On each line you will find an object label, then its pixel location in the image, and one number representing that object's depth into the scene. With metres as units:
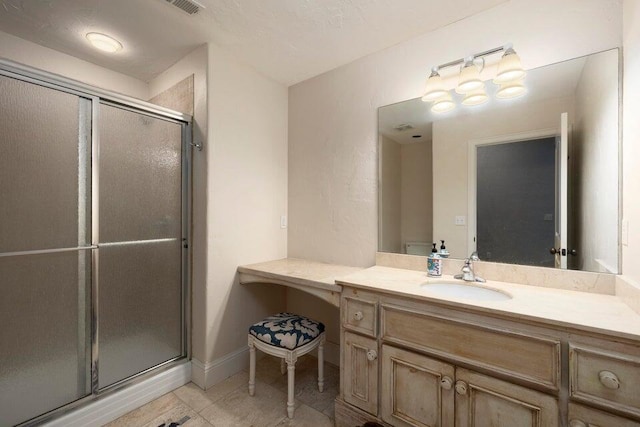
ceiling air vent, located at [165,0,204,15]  1.52
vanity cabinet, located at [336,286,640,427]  0.90
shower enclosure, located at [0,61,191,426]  1.34
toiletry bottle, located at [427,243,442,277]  1.63
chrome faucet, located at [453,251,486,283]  1.52
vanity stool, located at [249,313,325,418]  1.64
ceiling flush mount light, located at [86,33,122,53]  1.84
